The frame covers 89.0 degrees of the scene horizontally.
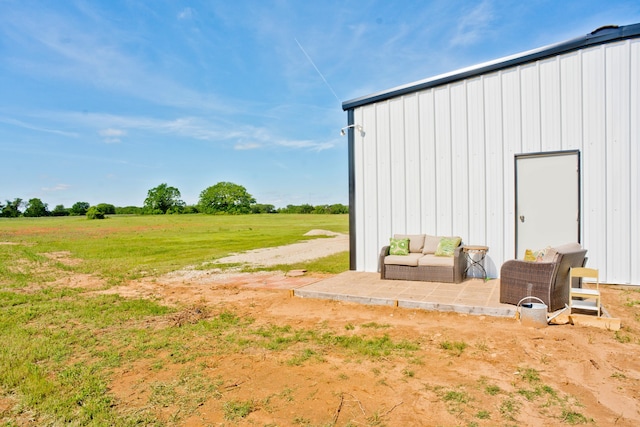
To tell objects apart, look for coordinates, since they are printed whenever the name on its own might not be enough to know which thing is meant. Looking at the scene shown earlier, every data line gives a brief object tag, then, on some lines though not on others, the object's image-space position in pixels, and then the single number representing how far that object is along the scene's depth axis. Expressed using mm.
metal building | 5477
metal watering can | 3824
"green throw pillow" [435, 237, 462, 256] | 6218
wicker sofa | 5921
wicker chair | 4141
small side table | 6336
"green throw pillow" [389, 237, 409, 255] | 6629
